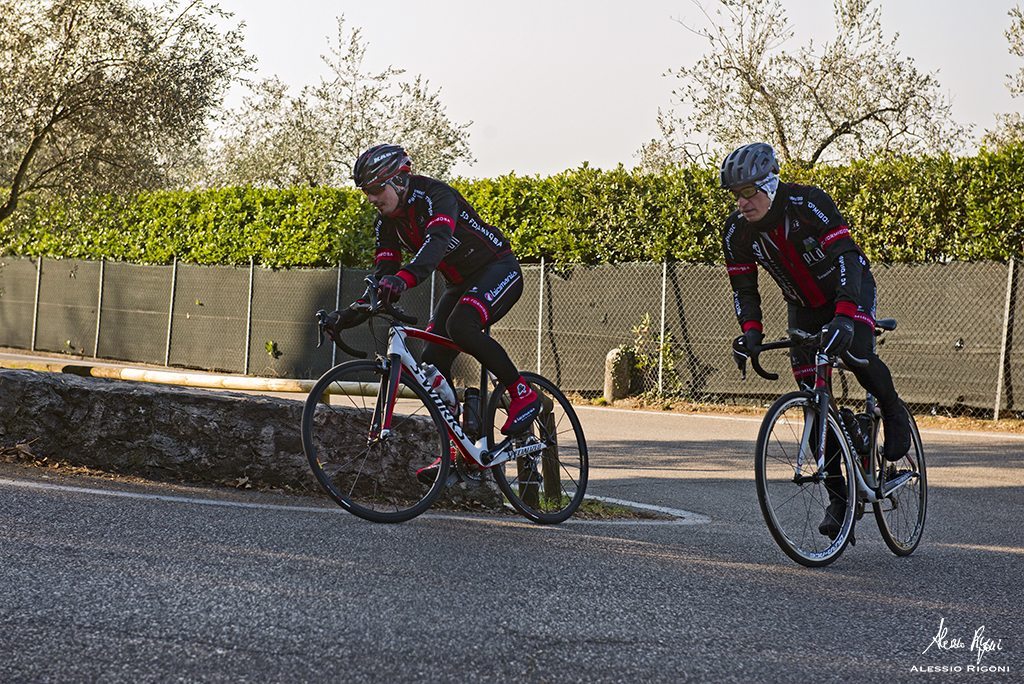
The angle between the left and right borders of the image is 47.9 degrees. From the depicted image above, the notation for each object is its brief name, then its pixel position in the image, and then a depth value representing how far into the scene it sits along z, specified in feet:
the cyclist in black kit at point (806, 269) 18.57
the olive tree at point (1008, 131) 96.26
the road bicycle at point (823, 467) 17.99
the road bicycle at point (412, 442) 19.45
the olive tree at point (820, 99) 95.04
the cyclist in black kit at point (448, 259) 19.35
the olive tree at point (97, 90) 50.80
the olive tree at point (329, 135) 140.36
